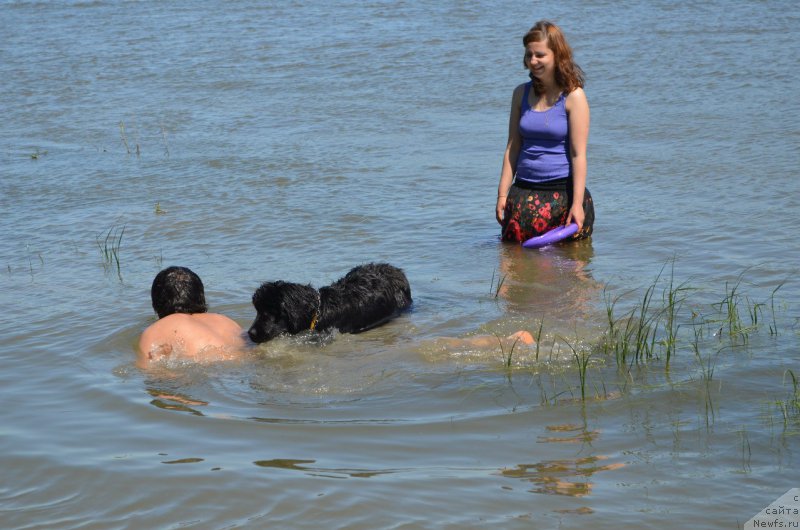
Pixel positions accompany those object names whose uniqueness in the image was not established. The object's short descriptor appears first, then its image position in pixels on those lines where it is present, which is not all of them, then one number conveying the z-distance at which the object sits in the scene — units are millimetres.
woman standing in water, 14055
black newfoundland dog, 11648
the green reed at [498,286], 13044
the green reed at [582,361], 9508
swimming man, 11383
